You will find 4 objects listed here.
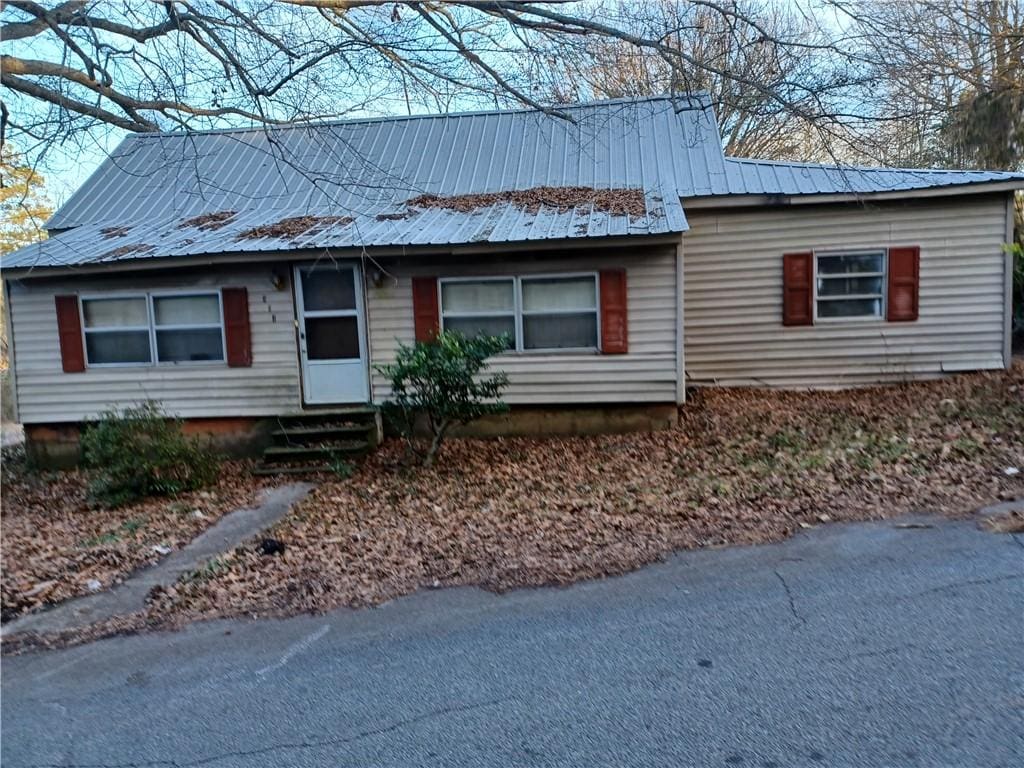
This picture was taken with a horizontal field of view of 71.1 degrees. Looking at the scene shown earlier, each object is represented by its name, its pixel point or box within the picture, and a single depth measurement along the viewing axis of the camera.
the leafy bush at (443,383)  8.44
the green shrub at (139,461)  8.54
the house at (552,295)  9.98
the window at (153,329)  10.61
